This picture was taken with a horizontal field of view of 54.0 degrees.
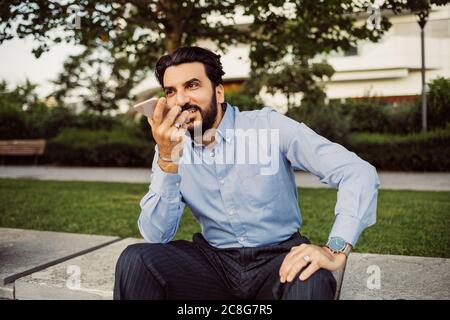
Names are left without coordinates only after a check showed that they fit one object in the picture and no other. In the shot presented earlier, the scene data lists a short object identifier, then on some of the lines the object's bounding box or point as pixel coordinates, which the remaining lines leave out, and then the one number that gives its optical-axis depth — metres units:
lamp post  12.44
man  1.88
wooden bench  15.63
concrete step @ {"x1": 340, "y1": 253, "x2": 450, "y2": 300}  2.46
